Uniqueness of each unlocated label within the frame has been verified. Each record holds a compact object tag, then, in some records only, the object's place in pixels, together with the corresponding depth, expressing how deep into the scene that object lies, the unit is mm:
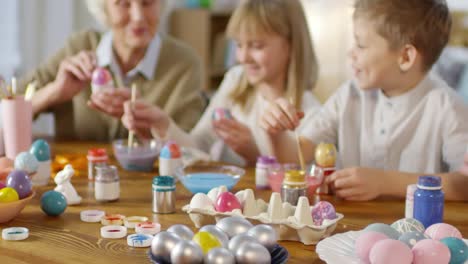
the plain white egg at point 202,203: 1721
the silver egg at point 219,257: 1445
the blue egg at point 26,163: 1879
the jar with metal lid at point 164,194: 1821
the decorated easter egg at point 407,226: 1620
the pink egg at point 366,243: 1538
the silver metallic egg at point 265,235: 1519
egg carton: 1662
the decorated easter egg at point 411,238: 1537
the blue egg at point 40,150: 2022
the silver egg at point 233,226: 1552
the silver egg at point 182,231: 1513
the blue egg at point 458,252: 1533
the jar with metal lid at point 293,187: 1799
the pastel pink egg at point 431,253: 1505
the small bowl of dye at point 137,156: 2159
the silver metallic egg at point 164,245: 1488
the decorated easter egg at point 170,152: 2067
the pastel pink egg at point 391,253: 1497
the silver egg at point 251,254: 1460
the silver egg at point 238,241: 1473
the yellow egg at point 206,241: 1479
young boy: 2078
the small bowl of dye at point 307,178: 1927
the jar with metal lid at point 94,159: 2082
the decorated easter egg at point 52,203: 1798
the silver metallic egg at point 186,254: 1454
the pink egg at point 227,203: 1710
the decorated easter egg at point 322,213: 1691
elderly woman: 2580
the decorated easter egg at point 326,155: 1975
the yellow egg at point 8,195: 1733
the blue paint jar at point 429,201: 1711
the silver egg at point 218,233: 1503
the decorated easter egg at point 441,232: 1602
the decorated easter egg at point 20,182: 1762
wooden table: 1614
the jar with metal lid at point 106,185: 1896
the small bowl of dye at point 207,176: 1952
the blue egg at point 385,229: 1577
